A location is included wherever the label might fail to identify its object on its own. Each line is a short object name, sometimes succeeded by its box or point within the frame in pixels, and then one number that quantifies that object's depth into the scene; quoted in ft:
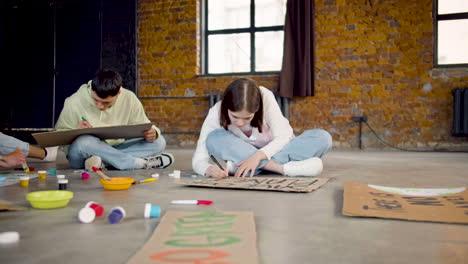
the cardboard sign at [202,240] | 2.56
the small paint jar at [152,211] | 3.81
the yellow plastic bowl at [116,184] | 5.56
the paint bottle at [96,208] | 3.83
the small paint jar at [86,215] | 3.65
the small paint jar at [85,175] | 6.74
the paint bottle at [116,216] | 3.62
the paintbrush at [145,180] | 6.24
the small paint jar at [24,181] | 5.97
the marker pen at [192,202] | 4.39
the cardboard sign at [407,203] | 3.76
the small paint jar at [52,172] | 7.37
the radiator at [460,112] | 13.51
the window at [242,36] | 16.06
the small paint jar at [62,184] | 5.38
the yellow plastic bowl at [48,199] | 4.24
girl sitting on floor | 6.31
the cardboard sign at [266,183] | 5.44
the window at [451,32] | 14.26
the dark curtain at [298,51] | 15.06
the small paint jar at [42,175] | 6.79
